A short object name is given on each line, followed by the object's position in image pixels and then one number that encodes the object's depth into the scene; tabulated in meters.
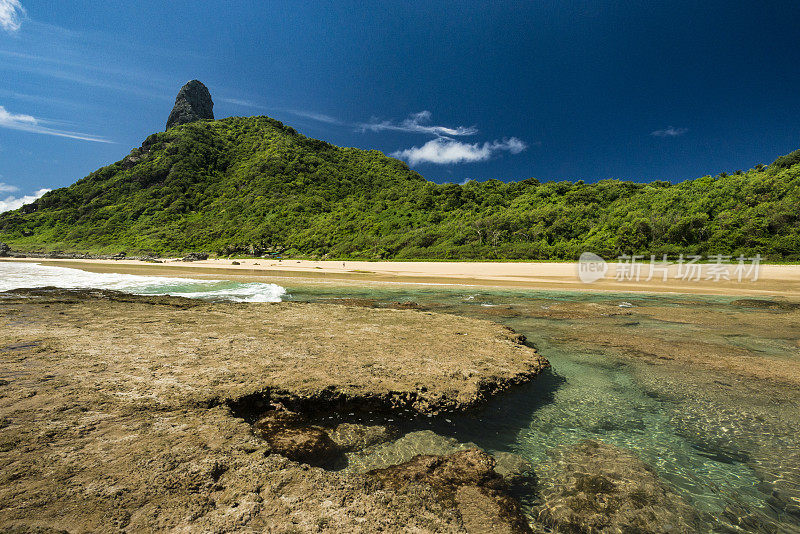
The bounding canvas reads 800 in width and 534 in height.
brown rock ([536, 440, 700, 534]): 2.54
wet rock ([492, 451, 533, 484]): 3.12
